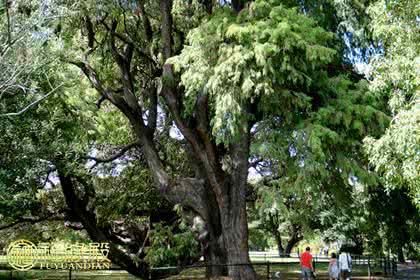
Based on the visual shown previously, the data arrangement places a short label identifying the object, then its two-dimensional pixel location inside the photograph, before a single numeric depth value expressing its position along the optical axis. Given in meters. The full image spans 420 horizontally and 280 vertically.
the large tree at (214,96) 12.26
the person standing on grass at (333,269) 16.28
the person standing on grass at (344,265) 16.44
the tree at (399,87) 8.64
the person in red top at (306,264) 16.48
